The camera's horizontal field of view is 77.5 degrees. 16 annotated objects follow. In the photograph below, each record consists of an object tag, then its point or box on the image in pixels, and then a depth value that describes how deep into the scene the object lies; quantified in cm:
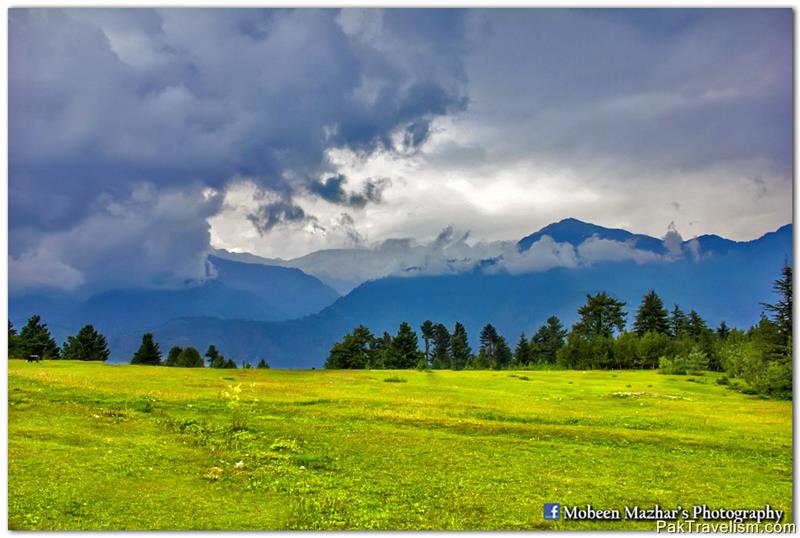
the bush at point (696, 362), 7179
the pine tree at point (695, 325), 10662
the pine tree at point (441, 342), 13362
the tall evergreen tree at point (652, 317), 10762
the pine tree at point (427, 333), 13412
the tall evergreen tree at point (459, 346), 13185
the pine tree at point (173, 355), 8331
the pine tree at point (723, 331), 10014
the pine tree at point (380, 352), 10431
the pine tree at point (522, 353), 11638
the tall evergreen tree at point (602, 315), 11069
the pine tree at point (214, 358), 8612
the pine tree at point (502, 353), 12912
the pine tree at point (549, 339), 12168
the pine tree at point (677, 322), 11250
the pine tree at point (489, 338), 13568
